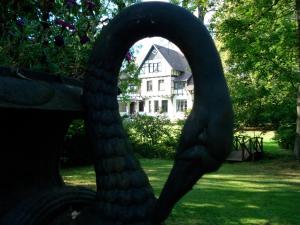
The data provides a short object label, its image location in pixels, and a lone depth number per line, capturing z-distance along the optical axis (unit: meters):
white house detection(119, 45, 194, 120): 46.66
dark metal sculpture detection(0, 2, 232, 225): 1.27
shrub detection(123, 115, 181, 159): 16.75
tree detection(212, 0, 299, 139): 14.12
